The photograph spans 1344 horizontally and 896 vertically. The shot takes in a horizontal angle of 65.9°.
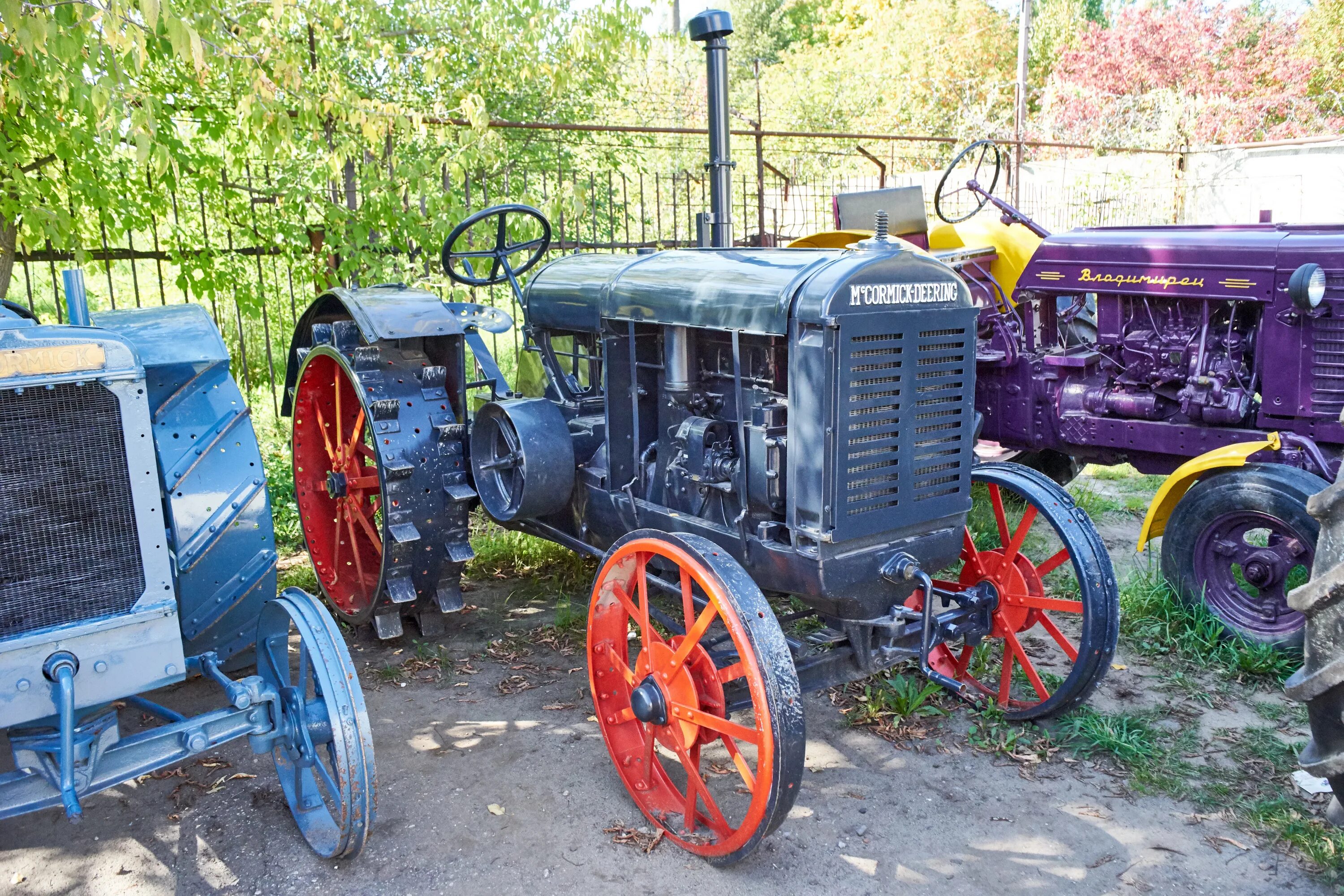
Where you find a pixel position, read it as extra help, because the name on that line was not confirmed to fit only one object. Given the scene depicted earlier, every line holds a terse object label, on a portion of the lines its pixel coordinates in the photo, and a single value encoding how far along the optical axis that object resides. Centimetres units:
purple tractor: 360
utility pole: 1034
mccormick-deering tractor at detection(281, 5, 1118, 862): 257
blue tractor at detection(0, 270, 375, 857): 215
